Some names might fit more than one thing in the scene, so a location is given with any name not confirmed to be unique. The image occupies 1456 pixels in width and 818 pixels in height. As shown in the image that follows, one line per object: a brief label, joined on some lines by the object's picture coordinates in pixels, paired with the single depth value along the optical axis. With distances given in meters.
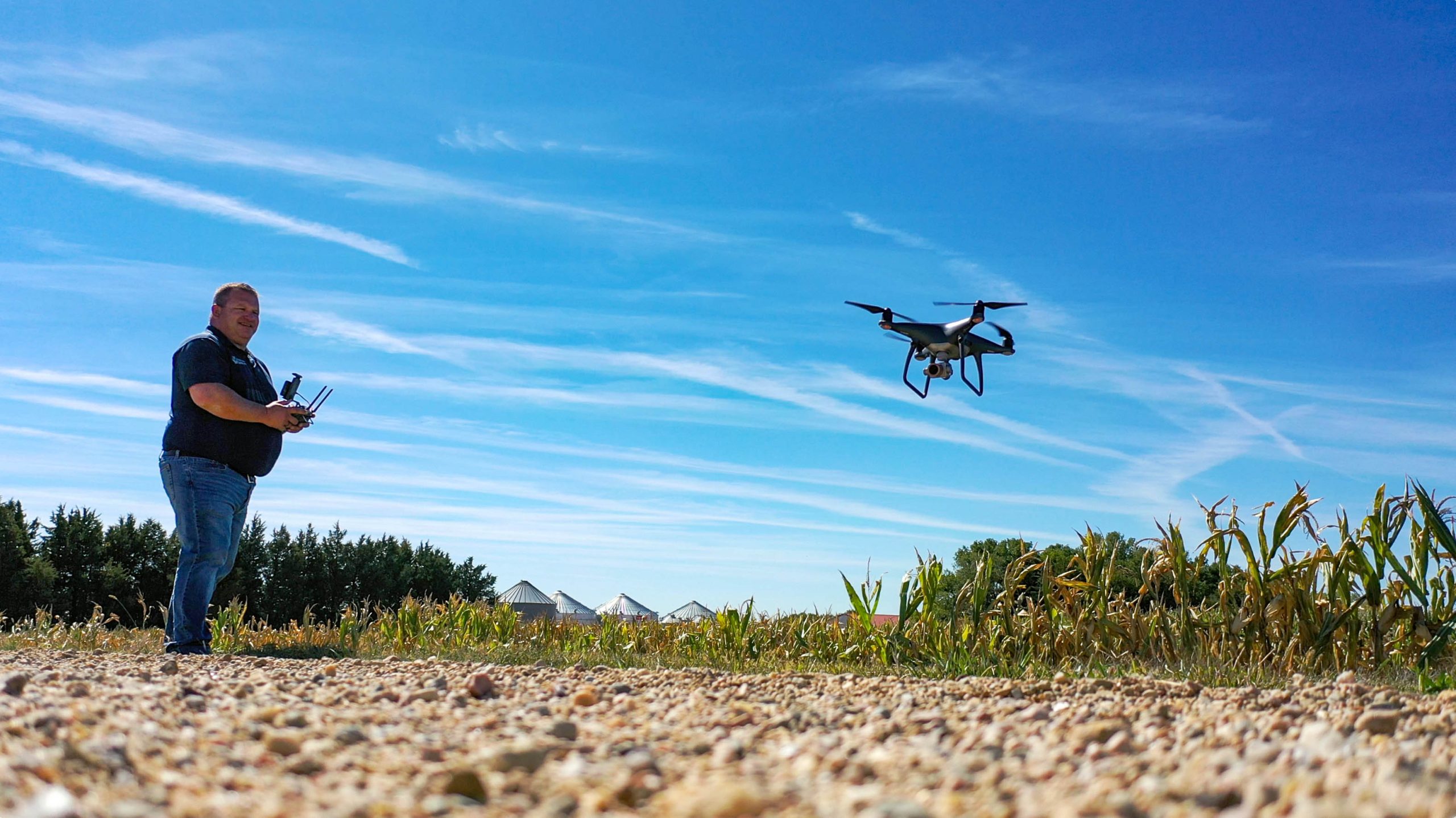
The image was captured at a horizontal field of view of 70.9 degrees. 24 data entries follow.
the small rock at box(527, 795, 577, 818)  1.99
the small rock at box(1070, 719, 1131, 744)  2.89
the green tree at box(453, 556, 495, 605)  35.47
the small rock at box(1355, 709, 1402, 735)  3.25
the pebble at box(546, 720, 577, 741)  2.90
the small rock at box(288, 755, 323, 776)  2.43
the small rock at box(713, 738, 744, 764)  2.56
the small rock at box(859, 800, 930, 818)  1.87
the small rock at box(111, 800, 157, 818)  1.96
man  6.21
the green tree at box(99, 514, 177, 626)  27.02
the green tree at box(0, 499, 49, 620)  23.67
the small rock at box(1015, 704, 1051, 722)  3.36
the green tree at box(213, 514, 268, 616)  28.23
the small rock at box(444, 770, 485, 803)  2.17
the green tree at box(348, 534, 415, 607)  31.64
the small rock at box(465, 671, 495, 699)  3.87
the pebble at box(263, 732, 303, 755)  2.63
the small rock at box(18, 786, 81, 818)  2.01
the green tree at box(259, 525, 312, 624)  29.67
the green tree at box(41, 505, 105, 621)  26.00
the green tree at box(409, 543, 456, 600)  33.12
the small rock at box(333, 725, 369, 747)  2.76
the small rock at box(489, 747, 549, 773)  2.35
